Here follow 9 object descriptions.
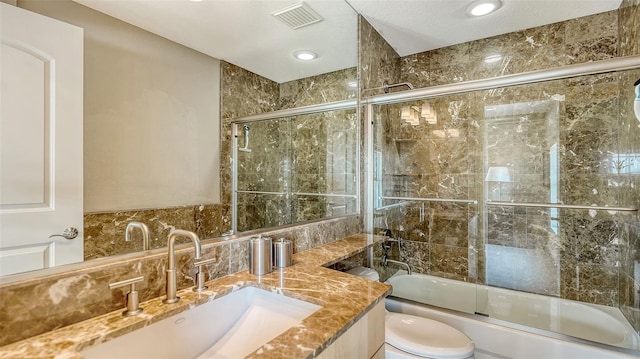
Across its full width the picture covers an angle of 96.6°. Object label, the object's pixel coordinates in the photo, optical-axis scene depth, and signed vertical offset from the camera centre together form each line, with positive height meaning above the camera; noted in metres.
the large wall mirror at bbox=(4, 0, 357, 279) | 0.77 +0.17
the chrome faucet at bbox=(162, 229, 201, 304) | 0.83 -0.26
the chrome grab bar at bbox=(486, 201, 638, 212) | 1.88 -0.21
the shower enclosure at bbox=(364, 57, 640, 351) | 1.98 -0.08
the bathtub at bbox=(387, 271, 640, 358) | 1.62 -0.93
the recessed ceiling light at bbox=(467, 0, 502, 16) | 1.93 +1.20
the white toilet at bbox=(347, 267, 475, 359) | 1.37 -0.84
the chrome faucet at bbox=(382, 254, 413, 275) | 2.42 -0.75
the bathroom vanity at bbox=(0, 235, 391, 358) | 0.61 -0.37
